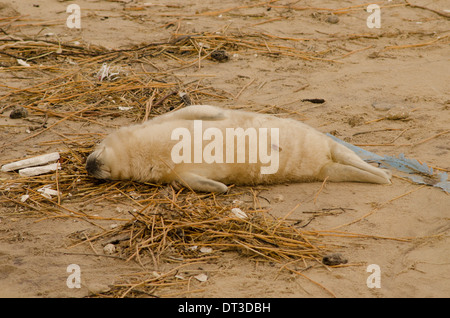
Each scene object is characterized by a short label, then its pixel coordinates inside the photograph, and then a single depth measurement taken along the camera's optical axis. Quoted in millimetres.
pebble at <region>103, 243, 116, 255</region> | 4086
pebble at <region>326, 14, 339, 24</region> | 8912
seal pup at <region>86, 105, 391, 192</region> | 4871
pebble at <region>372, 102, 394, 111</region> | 6547
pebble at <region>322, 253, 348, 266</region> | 3973
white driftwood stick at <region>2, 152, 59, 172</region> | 5125
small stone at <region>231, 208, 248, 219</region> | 4496
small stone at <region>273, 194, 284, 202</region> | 4832
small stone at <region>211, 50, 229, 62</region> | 7586
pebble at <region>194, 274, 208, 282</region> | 3787
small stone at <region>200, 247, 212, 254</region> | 4133
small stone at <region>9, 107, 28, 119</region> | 6094
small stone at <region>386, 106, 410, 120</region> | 6281
